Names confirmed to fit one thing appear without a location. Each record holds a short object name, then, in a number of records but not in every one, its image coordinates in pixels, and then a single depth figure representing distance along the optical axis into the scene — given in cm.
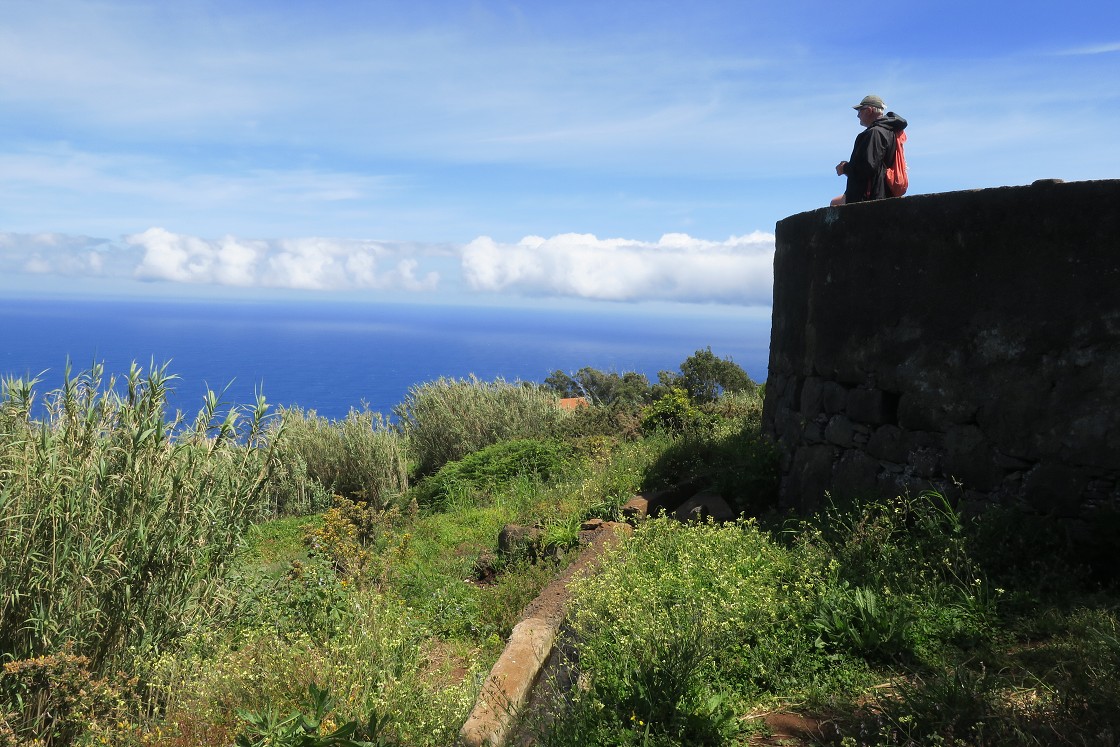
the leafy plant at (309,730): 319
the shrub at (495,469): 1148
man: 681
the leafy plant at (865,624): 410
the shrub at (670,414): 1129
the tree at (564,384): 2636
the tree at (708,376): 1602
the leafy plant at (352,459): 1336
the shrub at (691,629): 355
